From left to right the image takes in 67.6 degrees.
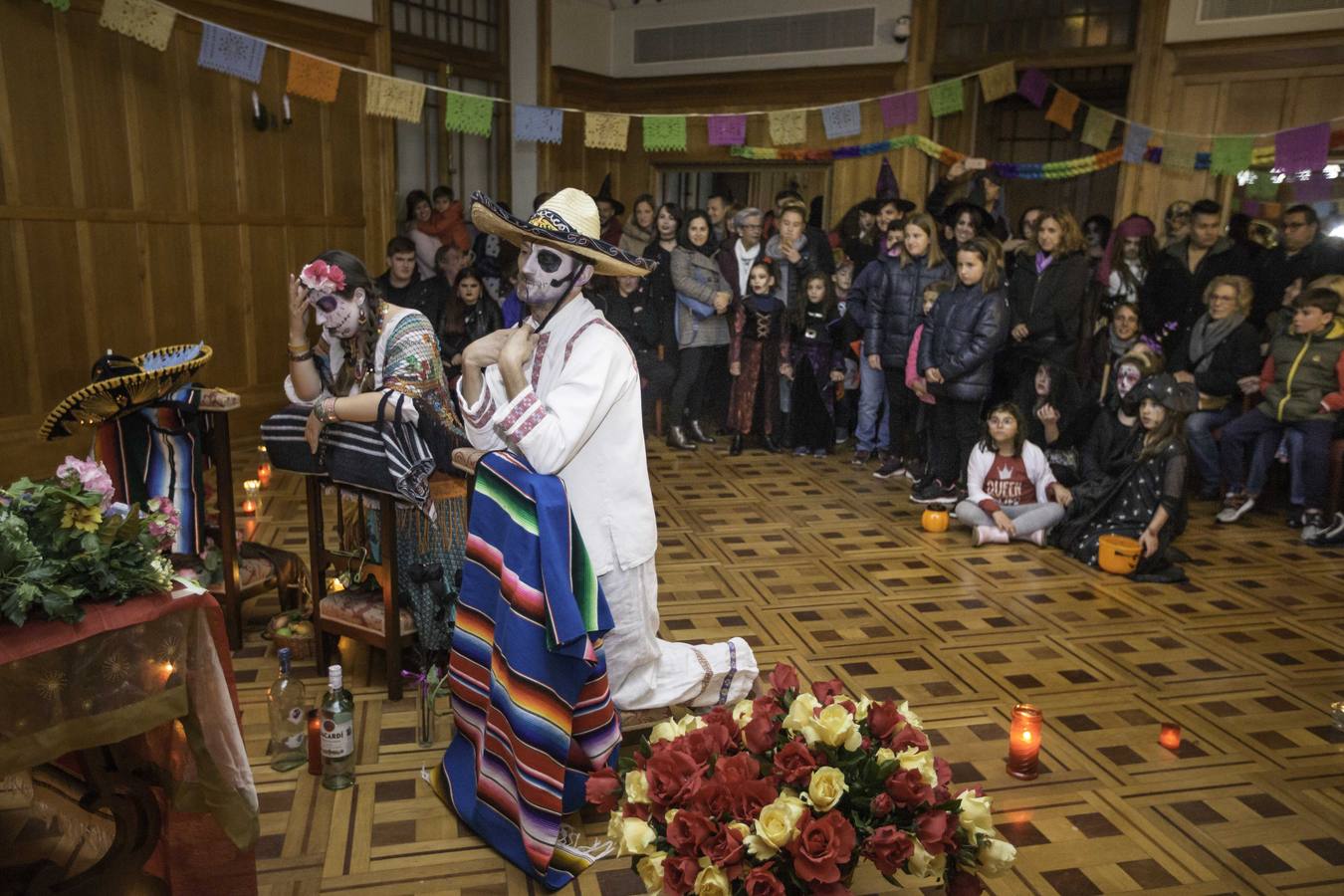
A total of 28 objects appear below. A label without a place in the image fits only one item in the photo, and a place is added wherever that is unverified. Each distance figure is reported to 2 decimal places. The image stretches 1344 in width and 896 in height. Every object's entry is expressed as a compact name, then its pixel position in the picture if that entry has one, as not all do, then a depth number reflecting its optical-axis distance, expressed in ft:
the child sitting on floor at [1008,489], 15.94
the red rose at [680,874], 4.98
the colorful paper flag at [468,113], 21.67
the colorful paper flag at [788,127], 25.20
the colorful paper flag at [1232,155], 21.79
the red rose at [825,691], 5.77
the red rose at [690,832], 5.02
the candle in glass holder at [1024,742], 9.09
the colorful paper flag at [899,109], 24.99
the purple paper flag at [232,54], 18.22
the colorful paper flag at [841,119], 25.52
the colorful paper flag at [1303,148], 20.53
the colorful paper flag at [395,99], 20.49
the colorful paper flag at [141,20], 17.21
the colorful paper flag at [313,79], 19.29
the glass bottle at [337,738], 8.58
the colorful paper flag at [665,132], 24.30
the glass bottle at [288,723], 9.18
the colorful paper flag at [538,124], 23.12
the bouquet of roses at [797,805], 4.94
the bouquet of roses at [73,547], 5.85
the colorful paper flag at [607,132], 23.95
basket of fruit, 11.32
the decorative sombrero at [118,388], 9.62
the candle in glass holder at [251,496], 15.84
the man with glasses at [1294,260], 18.44
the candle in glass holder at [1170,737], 9.88
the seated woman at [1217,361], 17.88
